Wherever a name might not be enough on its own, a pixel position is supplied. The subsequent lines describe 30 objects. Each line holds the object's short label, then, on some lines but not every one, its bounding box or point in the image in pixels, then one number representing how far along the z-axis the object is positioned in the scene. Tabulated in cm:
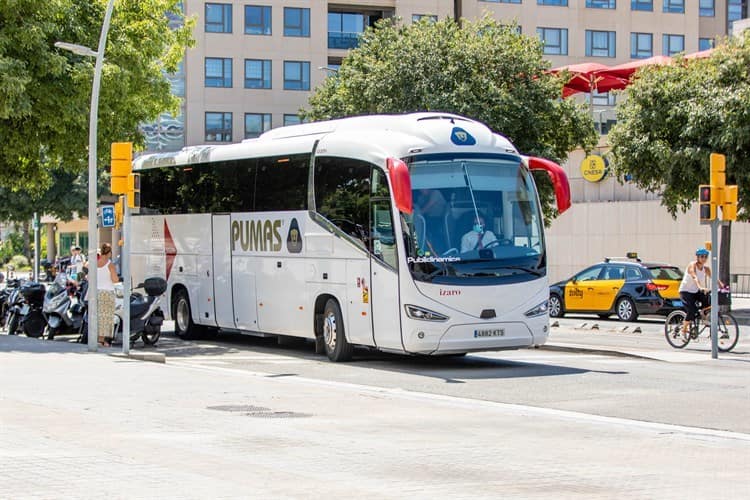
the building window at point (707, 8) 7888
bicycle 2195
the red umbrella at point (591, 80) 5600
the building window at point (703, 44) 7882
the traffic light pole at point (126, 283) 1964
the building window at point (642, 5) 7562
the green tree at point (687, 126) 3241
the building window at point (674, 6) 7644
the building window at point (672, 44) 7625
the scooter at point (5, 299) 2807
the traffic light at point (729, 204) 2072
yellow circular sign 4925
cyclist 2264
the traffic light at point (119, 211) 2146
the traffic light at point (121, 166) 1942
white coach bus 1762
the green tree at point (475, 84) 3812
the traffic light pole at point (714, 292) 2078
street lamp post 2036
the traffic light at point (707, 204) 2062
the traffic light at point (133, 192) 1948
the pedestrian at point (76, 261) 3474
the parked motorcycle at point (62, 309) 2402
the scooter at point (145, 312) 2267
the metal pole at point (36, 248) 5259
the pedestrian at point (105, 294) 2175
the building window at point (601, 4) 7469
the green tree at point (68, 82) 2344
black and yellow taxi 3139
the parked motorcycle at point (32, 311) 2497
